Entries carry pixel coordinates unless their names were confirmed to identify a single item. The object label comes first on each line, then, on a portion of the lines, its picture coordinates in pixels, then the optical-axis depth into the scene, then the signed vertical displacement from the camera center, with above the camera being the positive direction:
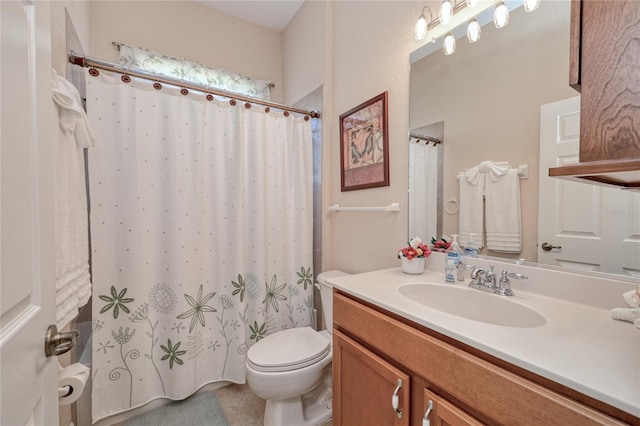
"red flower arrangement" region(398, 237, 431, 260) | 1.25 -0.21
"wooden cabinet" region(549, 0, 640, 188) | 0.43 +0.21
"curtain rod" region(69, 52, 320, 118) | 1.35 +0.74
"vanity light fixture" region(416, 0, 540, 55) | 1.05 +0.84
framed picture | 1.56 +0.39
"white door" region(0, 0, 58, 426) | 0.43 -0.02
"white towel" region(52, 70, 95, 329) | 0.90 +0.02
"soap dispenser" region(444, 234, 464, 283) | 1.13 -0.26
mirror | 0.95 +0.47
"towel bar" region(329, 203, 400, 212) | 1.49 -0.01
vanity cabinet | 0.52 -0.44
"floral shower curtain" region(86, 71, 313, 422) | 1.43 -0.18
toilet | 1.28 -0.82
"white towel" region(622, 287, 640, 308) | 0.69 -0.24
